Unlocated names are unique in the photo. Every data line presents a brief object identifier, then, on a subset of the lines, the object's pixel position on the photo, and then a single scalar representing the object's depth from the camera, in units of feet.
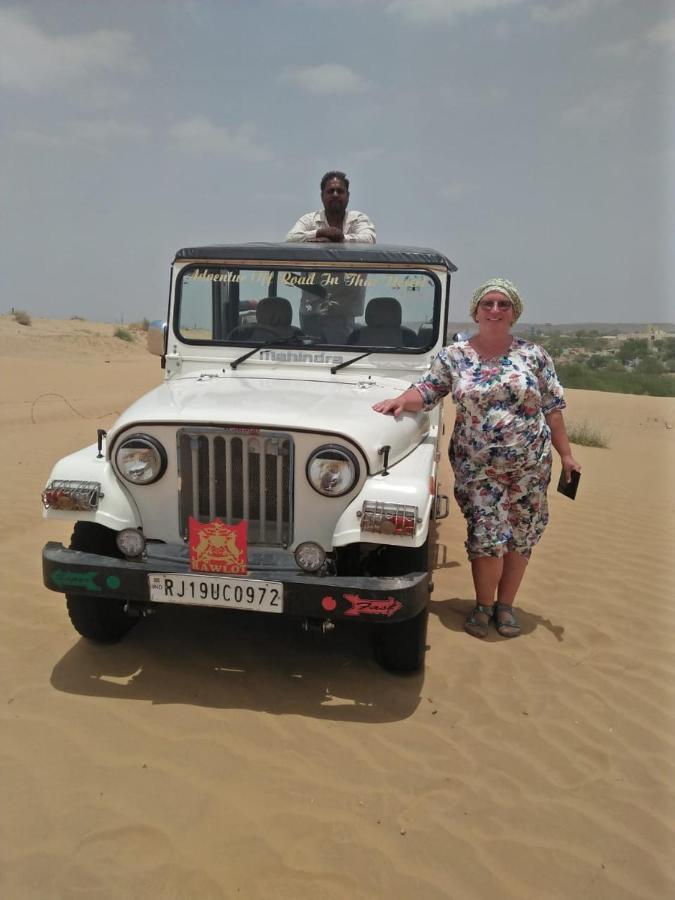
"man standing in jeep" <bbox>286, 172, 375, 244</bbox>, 18.70
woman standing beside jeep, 11.50
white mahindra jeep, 9.64
